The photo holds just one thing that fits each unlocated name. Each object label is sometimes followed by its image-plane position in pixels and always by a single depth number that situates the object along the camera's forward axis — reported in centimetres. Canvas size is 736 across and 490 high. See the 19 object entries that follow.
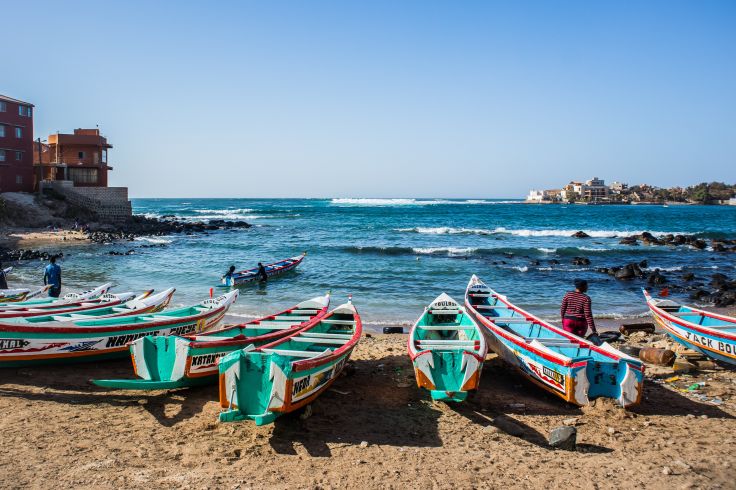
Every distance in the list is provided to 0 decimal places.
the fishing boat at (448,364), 782
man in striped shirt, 1003
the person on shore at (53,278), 1433
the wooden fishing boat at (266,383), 678
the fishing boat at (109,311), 955
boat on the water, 2216
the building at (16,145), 4291
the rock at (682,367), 1023
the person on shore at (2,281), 1562
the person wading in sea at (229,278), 2189
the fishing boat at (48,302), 1159
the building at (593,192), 15698
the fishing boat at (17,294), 1346
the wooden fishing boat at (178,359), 794
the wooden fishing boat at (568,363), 790
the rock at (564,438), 688
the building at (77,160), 5038
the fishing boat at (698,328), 1018
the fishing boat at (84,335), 925
